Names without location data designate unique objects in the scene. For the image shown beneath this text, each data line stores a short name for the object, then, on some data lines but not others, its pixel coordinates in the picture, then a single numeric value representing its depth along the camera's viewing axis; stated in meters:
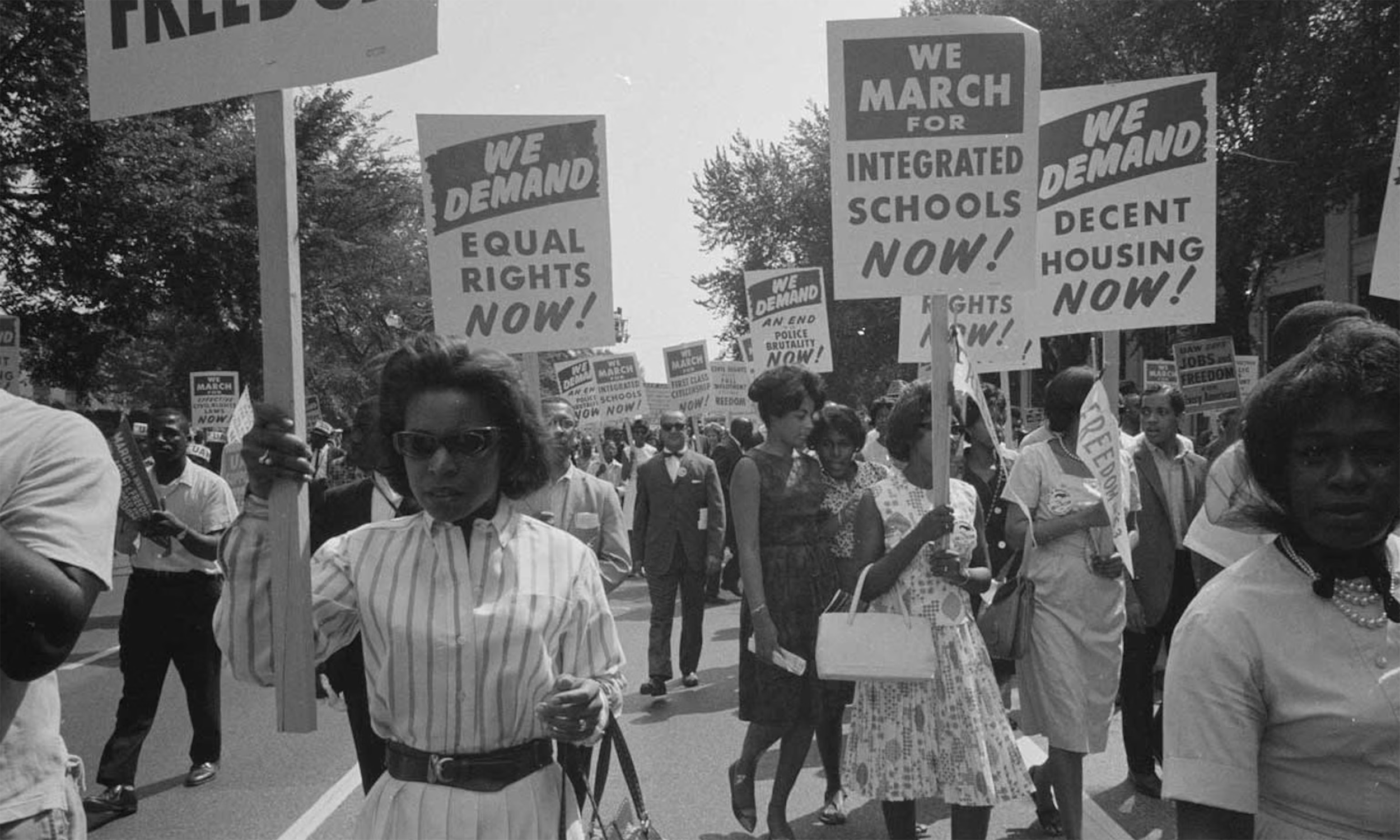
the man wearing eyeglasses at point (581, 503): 6.36
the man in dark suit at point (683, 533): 9.67
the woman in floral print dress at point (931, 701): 4.79
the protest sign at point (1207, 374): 14.02
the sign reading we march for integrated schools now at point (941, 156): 5.41
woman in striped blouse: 2.61
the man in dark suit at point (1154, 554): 6.66
